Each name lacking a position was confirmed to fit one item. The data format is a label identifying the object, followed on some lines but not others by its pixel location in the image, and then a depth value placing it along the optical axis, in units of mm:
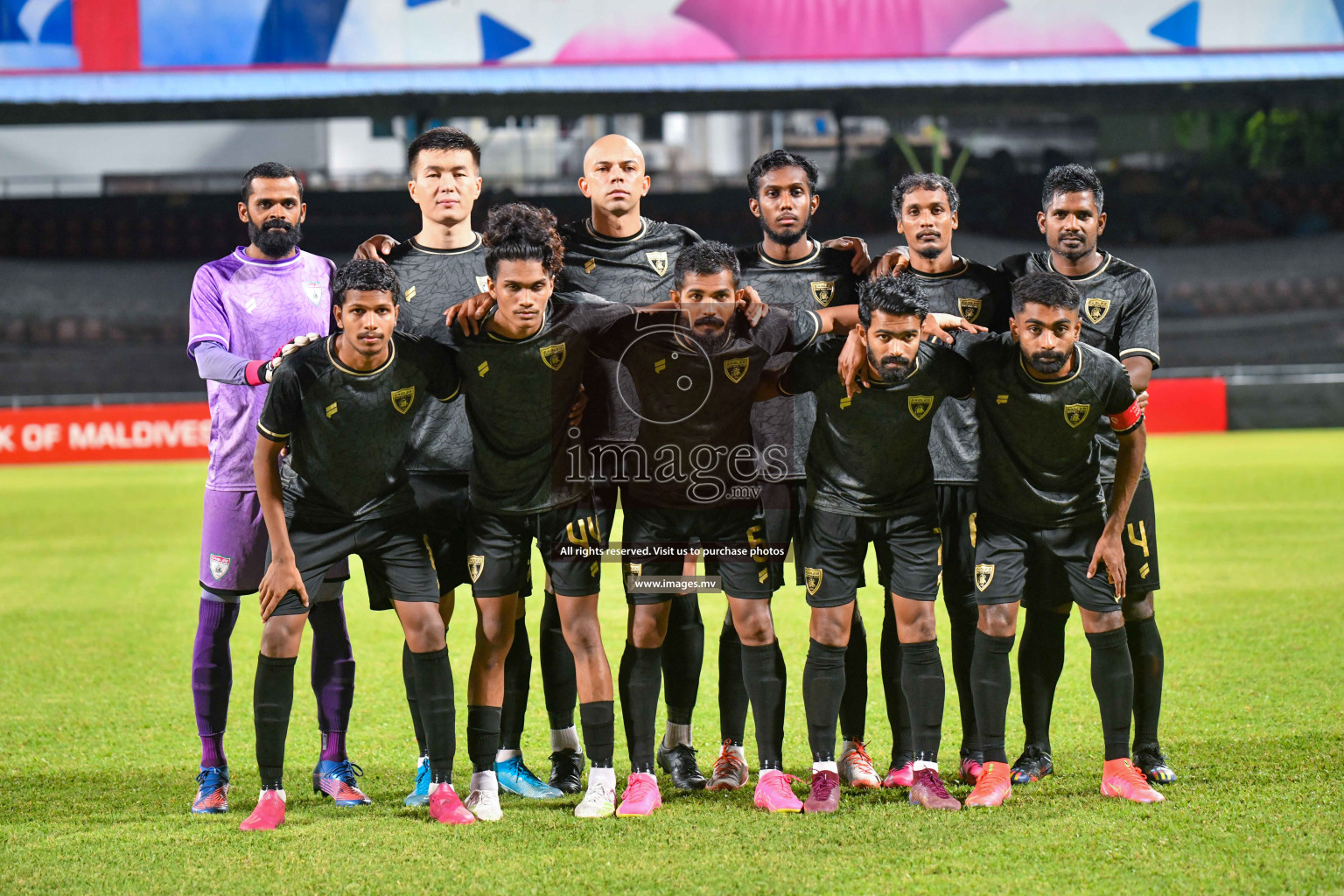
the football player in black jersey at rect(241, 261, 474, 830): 8133
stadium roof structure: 42312
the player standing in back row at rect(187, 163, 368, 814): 9039
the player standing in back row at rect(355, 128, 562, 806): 8930
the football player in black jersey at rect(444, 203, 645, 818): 8344
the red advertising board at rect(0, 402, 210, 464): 36094
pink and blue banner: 41625
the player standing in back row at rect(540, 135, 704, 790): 9133
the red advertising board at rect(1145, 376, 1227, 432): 36812
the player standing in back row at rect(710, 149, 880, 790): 8992
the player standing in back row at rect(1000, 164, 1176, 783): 8875
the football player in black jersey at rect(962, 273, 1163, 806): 8305
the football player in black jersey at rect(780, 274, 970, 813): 8320
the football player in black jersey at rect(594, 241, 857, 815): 8414
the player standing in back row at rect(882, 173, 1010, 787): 8875
